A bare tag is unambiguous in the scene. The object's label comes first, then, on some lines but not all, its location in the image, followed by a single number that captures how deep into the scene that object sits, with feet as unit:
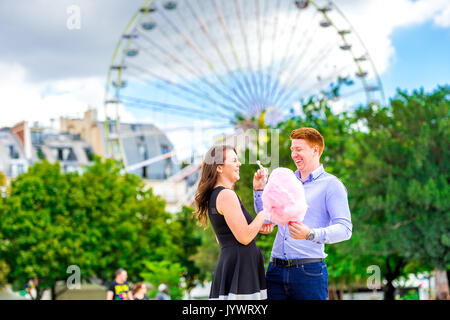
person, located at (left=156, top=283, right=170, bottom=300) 48.71
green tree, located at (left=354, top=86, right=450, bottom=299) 71.36
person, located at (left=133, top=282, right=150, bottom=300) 40.75
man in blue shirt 13.92
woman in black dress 13.57
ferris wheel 96.89
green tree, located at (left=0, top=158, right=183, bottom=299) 106.01
